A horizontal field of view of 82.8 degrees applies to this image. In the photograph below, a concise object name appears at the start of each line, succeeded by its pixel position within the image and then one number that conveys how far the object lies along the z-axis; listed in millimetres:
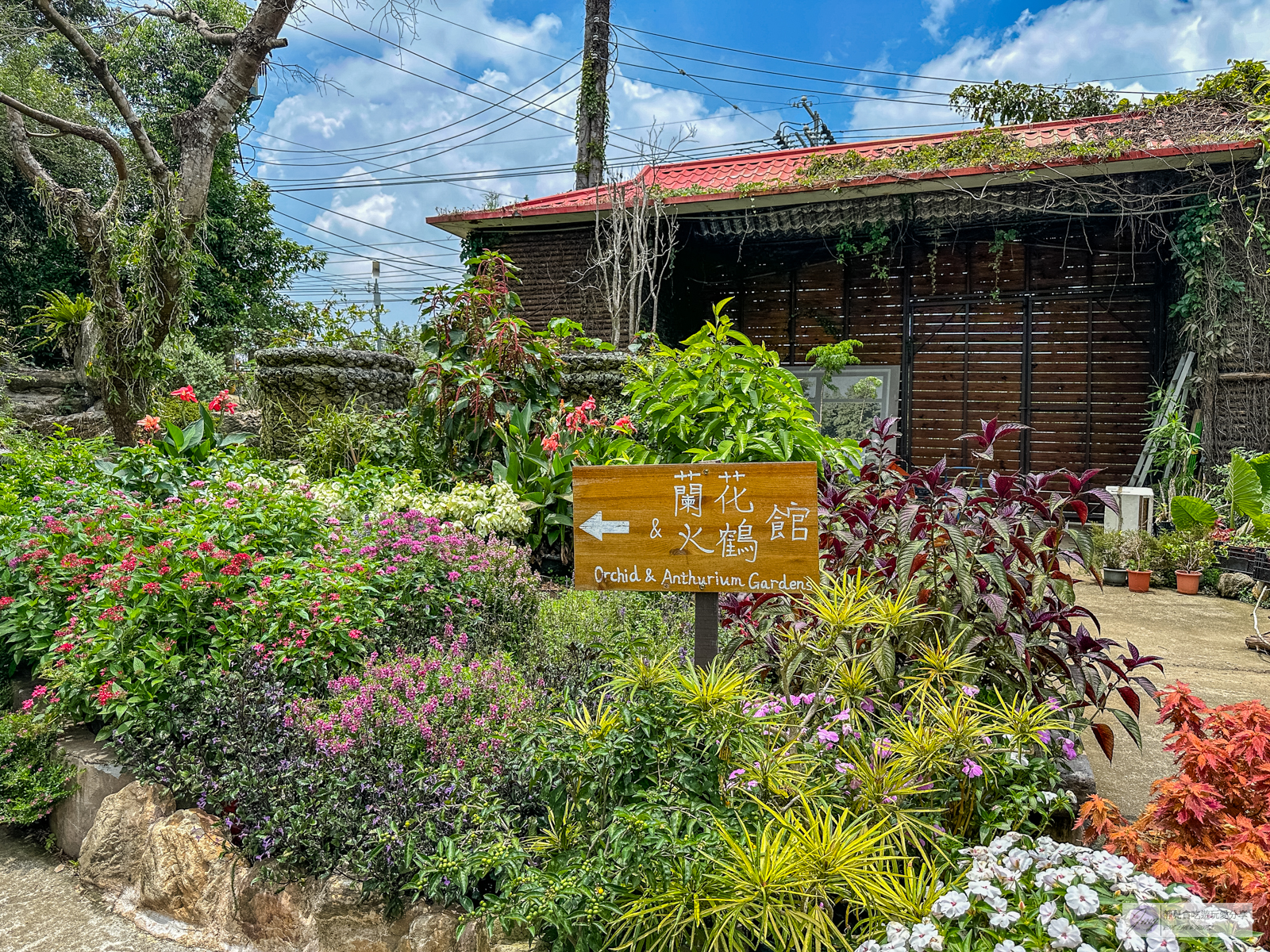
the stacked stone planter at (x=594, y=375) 6715
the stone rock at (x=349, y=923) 1848
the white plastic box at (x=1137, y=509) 6723
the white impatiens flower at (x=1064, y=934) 1124
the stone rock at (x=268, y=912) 1989
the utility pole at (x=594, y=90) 12352
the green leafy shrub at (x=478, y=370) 5238
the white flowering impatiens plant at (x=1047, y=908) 1141
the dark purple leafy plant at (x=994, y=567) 2148
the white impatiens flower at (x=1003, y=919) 1181
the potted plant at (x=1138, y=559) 6082
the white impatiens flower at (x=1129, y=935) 1088
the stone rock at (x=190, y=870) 2139
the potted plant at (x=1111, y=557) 6355
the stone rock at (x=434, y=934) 1749
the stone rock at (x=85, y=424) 11209
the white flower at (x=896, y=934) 1222
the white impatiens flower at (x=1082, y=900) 1138
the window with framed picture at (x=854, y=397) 9281
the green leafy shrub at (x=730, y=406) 3406
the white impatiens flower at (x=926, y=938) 1196
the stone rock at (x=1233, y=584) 5758
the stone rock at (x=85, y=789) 2500
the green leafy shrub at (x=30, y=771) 2553
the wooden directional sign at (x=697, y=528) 1929
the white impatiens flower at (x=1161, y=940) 1073
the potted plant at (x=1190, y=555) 6016
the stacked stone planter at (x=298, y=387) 7219
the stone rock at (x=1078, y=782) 2100
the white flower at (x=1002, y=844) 1383
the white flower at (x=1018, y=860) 1293
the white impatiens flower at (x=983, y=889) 1226
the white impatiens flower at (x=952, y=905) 1213
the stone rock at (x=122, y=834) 2365
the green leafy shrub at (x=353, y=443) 6312
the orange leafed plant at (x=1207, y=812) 1502
